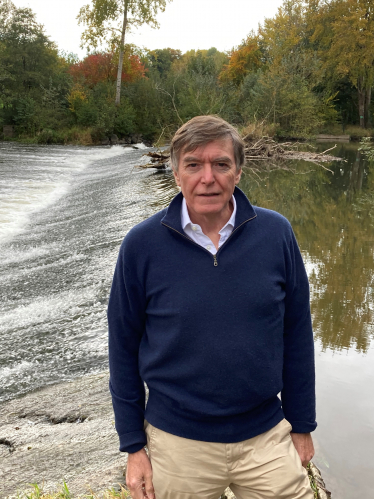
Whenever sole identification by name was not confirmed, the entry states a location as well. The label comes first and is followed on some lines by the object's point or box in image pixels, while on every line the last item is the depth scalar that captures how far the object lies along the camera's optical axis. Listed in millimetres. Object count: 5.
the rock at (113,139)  30875
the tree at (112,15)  30734
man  1603
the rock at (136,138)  31906
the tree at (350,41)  34469
